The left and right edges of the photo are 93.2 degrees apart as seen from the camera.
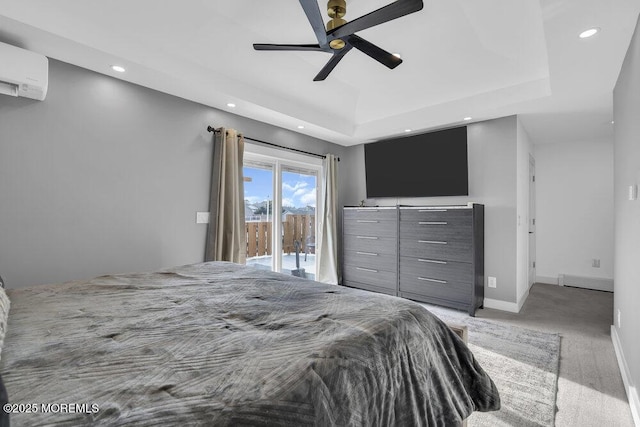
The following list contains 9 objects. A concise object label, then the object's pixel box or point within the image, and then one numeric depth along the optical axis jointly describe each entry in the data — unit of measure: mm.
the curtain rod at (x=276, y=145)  3238
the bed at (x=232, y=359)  647
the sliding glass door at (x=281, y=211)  3818
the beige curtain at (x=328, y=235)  4633
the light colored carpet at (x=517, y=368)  1747
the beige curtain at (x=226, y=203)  3186
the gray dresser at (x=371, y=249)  4059
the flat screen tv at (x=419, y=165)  3904
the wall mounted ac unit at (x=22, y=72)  1922
